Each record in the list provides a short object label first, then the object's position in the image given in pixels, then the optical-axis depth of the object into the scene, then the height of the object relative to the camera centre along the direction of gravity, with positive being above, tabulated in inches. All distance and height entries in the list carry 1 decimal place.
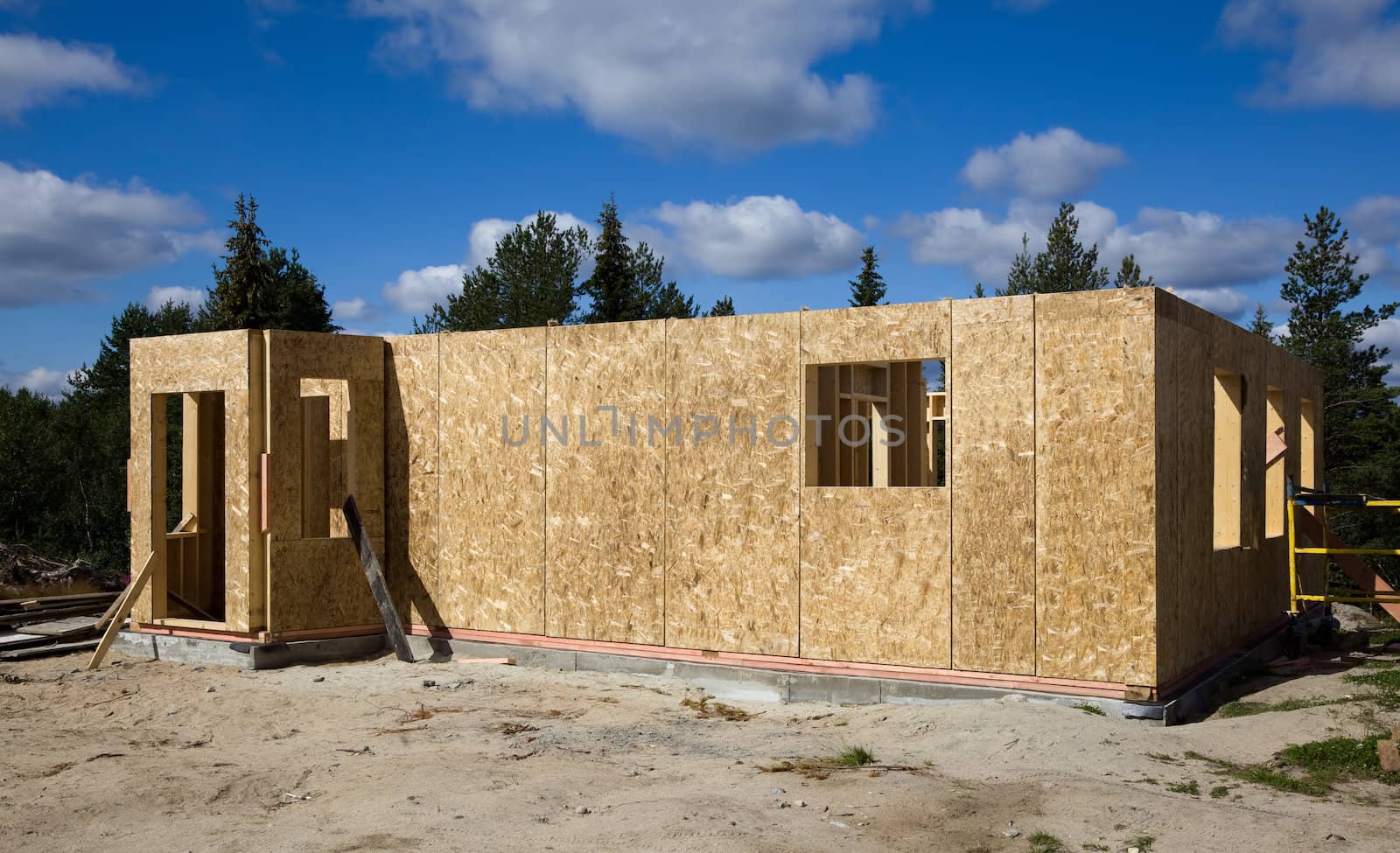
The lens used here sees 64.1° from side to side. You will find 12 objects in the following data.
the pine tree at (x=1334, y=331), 1283.2 +133.7
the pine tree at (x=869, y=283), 1692.9 +242.6
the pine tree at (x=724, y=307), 1758.1 +217.9
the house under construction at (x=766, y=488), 375.2 -17.6
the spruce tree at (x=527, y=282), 1481.3 +219.1
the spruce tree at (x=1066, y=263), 1453.0 +232.2
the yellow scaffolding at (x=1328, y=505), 454.6 -33.9
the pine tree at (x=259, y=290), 1381.6 +203.1
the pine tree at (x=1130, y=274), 1407.5 +213.3
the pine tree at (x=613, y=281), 1555.1 +230.8
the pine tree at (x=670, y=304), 1617.9 +205.6
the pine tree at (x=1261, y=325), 1521.9 +158.4
